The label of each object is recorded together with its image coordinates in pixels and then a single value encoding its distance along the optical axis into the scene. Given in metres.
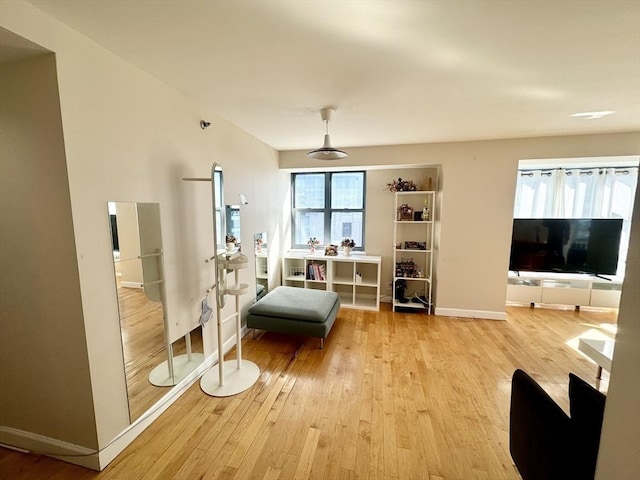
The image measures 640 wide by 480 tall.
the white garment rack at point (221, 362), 2.12
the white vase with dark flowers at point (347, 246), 4.11
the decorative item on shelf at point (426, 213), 3.84
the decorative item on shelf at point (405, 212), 3.90
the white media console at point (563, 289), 3.76
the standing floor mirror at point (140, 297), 1.62
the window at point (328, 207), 4.35
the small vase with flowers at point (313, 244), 4.30
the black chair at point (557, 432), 0.96
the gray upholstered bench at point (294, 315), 2.76
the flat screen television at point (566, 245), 3.61
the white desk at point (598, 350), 1.89
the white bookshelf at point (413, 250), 3.85
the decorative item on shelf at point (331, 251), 4.12
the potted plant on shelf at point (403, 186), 3.87
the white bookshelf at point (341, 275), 3.95
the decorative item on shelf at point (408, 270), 3.91
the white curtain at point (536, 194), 4.09
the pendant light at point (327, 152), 2.32
